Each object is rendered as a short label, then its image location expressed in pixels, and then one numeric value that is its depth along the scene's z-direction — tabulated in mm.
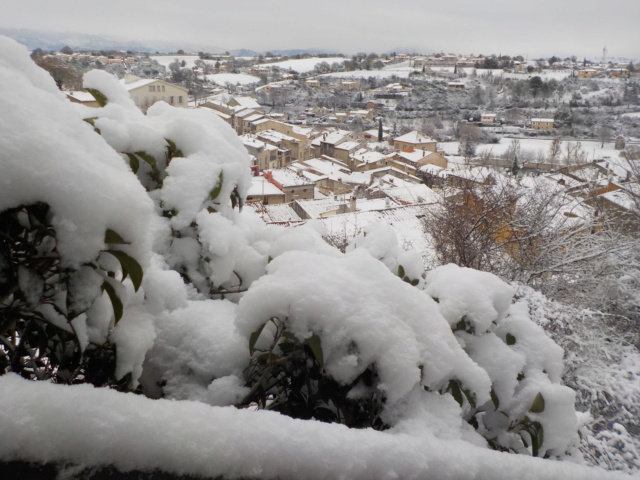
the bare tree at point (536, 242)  7133
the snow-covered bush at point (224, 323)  611
